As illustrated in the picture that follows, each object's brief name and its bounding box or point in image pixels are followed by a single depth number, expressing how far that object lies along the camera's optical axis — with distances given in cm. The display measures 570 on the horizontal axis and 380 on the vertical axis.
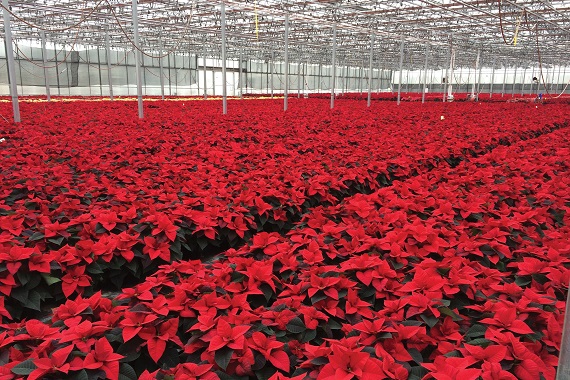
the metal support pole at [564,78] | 3914
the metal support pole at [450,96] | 2208
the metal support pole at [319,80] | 4306
